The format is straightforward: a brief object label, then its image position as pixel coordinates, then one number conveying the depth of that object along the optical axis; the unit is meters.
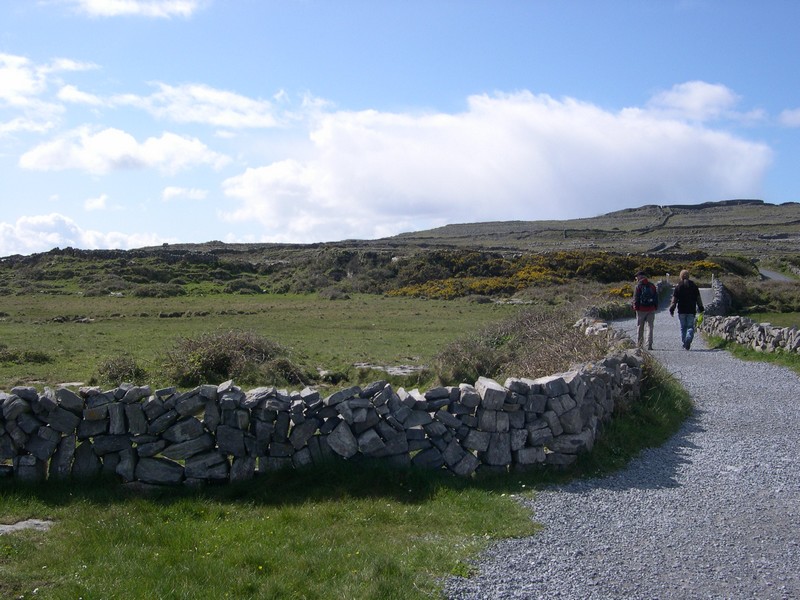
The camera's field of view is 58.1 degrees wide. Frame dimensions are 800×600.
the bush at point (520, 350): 13.61
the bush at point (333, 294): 48.97
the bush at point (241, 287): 54.17
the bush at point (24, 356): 20.16
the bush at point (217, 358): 17.27
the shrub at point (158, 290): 49.62
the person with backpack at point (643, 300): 17.55
